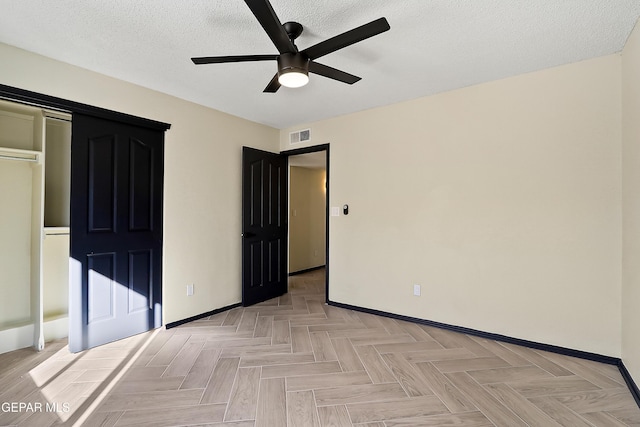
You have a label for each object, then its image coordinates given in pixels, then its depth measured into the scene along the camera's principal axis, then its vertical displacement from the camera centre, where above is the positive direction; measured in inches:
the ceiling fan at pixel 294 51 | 61.8 +39.9
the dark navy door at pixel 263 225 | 157.0 -5.2
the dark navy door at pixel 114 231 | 104.3 -5.7
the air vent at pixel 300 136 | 167.6 +45.7
